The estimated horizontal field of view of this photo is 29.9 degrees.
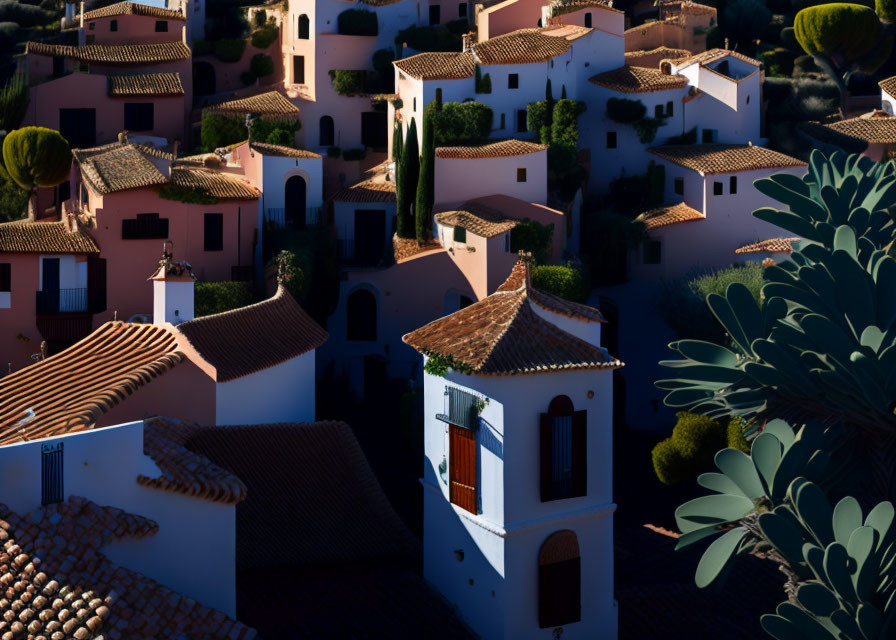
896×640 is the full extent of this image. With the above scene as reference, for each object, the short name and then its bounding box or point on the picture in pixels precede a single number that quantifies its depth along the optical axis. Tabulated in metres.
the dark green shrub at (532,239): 48.62
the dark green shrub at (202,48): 59.28
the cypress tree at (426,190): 49.91
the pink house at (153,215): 45.25
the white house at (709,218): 52.75
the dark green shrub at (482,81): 52.81
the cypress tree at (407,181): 50.31
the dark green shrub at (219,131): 53.94
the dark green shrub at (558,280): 47.12
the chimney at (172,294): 34.97
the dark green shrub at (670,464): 43.59
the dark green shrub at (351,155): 56.16
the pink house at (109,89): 54.31
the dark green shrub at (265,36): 58.81
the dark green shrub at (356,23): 56.88
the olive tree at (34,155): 49.56
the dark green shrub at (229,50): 59.06
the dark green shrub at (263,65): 58.66
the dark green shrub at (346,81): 56.50
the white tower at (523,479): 29.33
